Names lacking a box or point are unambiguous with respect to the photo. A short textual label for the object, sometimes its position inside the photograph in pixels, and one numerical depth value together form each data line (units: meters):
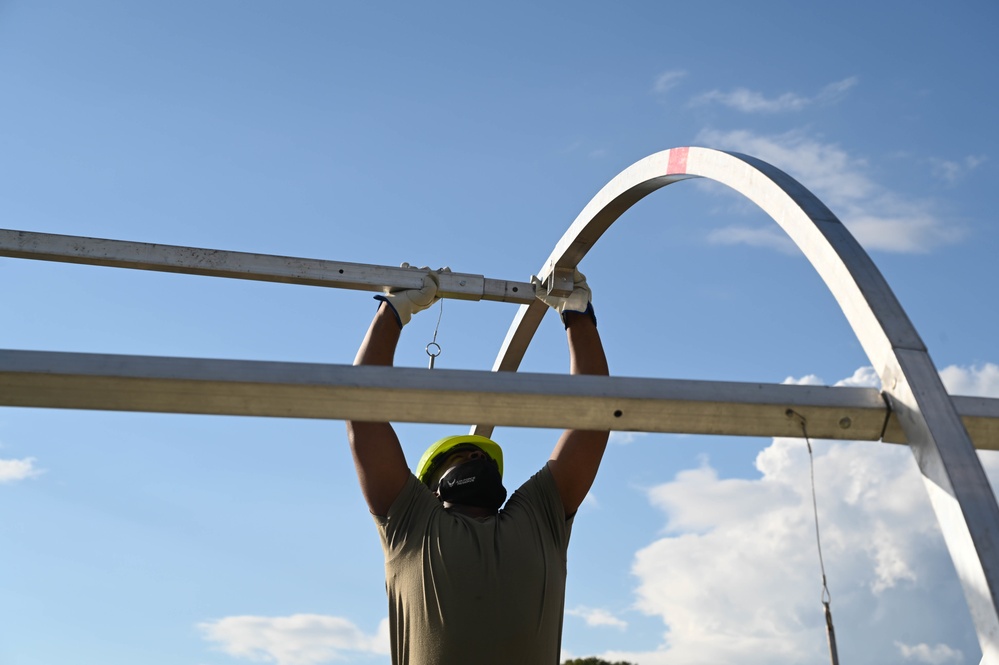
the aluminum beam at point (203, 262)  4.98
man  3.86
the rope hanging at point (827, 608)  3.01
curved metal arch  2.68
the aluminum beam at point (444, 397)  2.89
